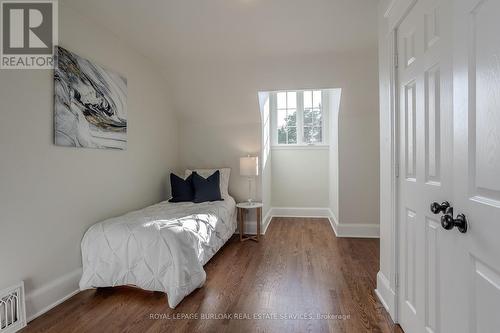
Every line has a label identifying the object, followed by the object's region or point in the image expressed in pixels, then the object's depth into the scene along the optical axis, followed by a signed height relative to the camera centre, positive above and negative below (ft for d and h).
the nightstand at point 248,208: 12.53 -2.19
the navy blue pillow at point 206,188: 12.12 -0.98
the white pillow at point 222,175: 13.21 -0.41
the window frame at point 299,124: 17.33 +2.86
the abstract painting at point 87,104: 7.29 +1.98
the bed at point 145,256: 7.07 -2.47
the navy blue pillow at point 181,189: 12.17 -1.02
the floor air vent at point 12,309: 5.70 -3.15
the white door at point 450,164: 2.90 +0.02
